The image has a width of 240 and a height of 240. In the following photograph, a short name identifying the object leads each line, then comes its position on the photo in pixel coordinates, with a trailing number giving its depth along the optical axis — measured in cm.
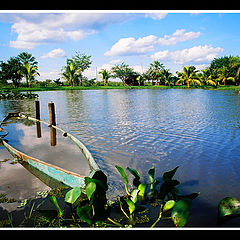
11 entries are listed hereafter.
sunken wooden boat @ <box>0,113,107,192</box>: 394
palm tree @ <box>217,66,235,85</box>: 4544
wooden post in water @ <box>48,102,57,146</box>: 1000
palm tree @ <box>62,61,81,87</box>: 4960
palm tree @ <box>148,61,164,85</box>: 5656
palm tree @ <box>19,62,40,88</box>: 4222
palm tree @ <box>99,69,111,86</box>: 5510
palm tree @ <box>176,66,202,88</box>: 4912
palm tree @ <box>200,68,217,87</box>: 4760
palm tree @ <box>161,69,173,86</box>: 5386
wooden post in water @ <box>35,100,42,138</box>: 1164
